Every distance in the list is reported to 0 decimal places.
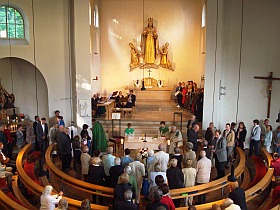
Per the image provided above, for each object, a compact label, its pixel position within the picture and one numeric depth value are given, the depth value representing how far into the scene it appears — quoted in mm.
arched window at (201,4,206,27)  12154
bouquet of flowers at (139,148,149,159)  6134
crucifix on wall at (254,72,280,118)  9027
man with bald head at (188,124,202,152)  7349
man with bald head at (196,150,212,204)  5257
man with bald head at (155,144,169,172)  5427
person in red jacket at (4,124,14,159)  7812
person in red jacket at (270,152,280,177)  5739
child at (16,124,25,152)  7825
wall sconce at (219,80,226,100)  9267
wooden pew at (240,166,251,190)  5941
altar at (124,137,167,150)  7659
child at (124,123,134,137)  8095
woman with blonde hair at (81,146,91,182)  5897
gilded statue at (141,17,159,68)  12834
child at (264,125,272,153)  8031
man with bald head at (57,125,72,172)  7081
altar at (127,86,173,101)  12462
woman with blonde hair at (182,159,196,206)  4956
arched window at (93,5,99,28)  11959
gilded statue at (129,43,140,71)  13141
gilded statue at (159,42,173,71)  13053
